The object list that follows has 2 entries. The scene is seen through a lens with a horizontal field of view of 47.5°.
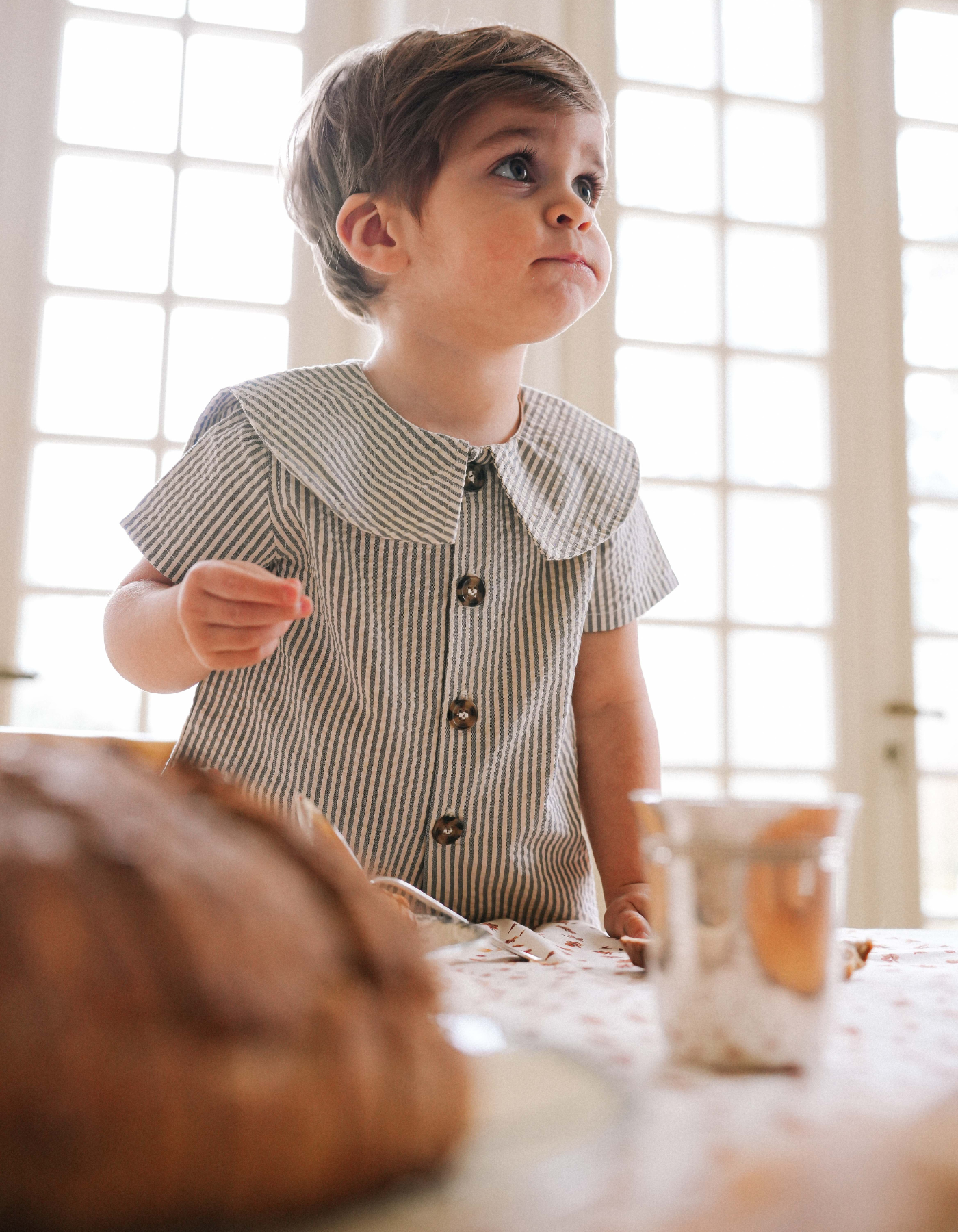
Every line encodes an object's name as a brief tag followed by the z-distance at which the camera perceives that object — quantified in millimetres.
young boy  806
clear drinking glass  285
